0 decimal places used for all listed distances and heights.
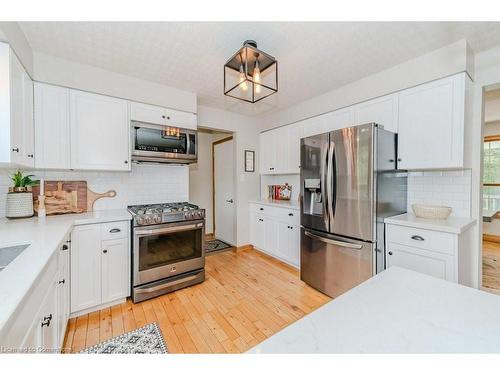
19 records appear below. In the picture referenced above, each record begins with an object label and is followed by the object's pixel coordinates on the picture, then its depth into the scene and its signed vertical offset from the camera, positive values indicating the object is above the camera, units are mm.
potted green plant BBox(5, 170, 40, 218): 2041 -117
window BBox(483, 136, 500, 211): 4387 +210
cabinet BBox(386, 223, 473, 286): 1783 -571
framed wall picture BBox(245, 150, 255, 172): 4090 +436
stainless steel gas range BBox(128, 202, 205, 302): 2301 -707
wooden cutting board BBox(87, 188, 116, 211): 2566 -142
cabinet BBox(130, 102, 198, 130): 2631 +857
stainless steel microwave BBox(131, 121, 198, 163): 2520 +486
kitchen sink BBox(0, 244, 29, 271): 1225 -389
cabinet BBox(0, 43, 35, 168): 1551 +555
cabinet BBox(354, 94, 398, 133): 2369 +813
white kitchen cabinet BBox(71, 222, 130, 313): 2047 -769
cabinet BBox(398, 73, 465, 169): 1985 +562
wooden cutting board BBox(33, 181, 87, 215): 2336 -130
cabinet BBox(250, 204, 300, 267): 3135 -726
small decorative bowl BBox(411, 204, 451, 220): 2086 -255
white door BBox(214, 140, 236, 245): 4137 -145
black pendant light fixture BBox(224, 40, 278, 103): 1743 +1082
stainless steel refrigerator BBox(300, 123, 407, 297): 2084 -171
